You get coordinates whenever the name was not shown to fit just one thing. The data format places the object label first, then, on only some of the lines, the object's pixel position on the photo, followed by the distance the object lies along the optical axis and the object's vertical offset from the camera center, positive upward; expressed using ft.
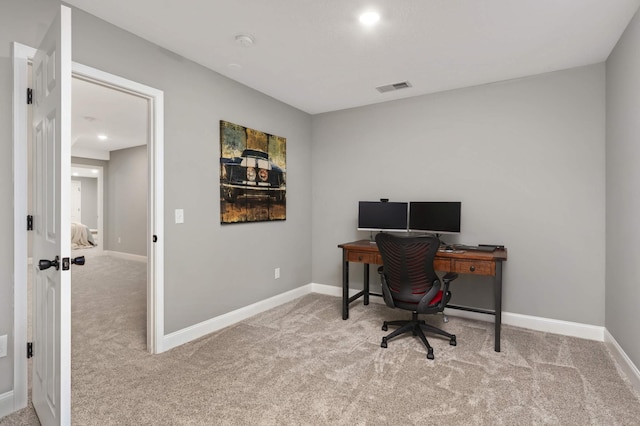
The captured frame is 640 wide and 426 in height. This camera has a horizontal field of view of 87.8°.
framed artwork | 10.63 +1.23
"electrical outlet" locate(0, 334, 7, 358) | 6.15 -2.53
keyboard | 10.27 -1.15
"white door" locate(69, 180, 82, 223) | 35.83 +0.92
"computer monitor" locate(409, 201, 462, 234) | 10.74 -0.17
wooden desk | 8.94 -1.53
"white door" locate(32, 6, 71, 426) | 4.55 -0.13
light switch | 9.16 -0.16
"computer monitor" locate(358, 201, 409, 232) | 11.91 -0.18
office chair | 8.59 -1.80
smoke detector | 8.05 +4.20
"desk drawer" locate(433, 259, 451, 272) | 9.57 -1.55
